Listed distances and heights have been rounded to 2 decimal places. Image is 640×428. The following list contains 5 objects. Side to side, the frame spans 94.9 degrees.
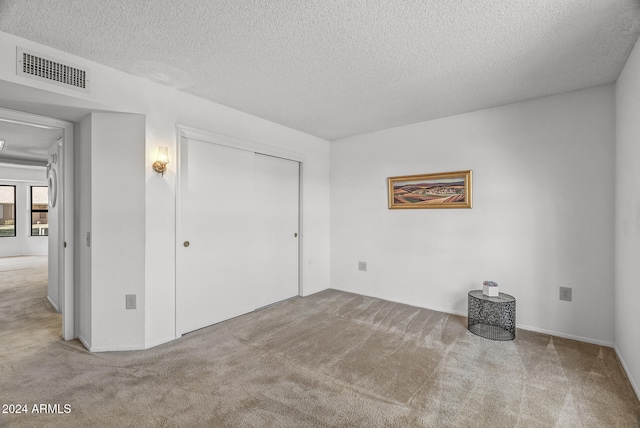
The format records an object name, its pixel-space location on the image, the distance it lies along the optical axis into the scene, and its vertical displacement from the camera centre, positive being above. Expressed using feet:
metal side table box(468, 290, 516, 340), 9.37 -3.42
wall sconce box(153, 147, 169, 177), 8.73 +1.51
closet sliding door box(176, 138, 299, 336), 9.86 -0.80
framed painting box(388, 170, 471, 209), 11.56 +0.92
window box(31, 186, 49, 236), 25.70 +0.06
